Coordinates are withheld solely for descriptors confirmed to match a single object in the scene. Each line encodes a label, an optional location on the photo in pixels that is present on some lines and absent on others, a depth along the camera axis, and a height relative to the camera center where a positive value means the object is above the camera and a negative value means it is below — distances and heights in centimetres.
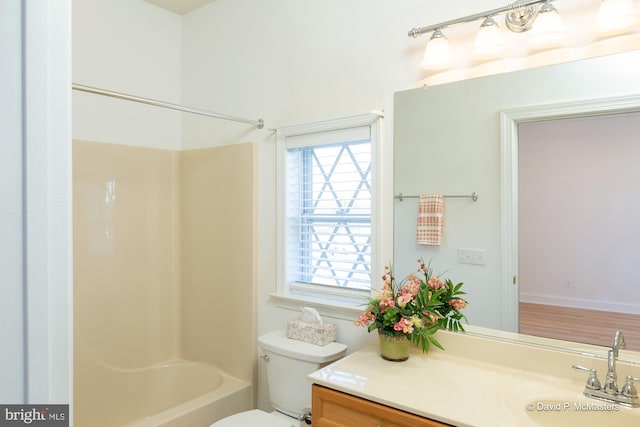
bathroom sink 132 -64
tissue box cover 214 -60
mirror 161 +26
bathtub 228 -110
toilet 201 -81
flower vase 173 -54
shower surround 259 -41
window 216 +6
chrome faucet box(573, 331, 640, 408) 137 -58
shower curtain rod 196 +61
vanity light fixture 150 +76
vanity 133 -61
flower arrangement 172 -40
